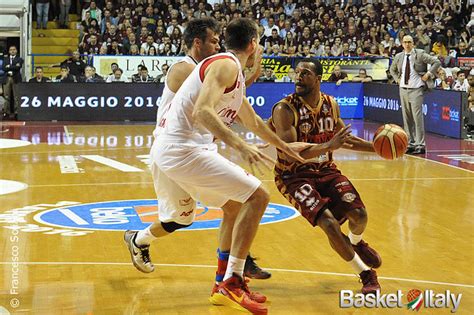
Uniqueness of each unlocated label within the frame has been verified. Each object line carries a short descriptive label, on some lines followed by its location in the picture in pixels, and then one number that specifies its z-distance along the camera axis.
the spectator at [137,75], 19.92
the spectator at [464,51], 22.87
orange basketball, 5.98
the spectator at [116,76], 19.89
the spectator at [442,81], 17.64
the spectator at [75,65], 20.53
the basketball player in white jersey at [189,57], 6.03
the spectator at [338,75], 20.94
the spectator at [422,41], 21.70
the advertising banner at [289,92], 20.19
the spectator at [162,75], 19.92
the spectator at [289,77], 21.17
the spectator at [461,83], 17.06
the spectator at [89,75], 19.72
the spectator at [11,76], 19.75
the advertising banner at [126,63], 21.08
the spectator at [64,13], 25.06
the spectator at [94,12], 24.09
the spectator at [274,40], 23.47
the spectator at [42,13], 24.53
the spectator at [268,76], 20.62
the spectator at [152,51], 21.33
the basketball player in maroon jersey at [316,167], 5.98
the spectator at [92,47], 22.23
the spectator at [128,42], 22.09
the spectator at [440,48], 22.94
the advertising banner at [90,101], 19.25
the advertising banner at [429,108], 16.23
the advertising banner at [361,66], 22.03
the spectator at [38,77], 19.13
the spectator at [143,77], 19.78
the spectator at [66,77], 19.48
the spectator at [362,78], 21.08
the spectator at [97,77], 19.75
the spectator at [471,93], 15.98
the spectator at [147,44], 21.81
